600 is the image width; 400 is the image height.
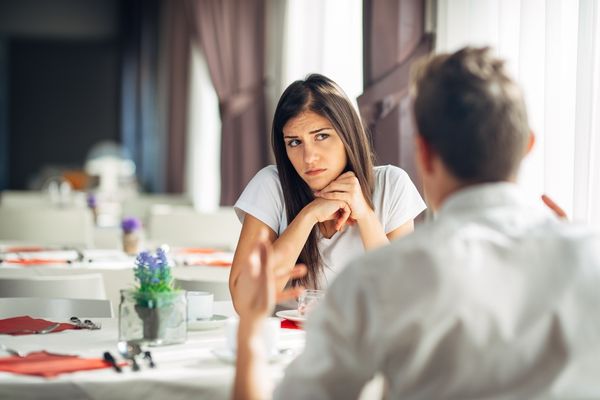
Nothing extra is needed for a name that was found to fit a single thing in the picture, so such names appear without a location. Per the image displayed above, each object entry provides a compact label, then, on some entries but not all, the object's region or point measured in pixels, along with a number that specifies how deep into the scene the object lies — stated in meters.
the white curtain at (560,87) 2.68
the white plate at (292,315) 2.22
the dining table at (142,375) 1.57
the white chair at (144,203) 7.38
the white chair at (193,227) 5.16
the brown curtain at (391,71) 3.89
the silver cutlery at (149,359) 1.69
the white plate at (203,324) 2.13
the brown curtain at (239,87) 6.77
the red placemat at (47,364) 1.63
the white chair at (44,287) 3.04
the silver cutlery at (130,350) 1.74
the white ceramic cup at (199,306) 2.19
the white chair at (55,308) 2.48
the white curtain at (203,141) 8.48
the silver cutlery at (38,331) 2.05
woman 2.63
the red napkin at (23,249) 4.12
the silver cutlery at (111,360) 1.65
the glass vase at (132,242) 4.09
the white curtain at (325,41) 5.05
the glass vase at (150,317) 1.90
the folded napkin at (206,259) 3.68
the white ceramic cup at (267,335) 1.77
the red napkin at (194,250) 4.10
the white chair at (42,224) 5.30
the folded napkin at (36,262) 3.67
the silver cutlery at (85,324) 2.13
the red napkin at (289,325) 2.19
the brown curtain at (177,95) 9.74
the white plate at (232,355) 1.74
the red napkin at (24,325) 2.08
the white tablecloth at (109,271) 3.38
